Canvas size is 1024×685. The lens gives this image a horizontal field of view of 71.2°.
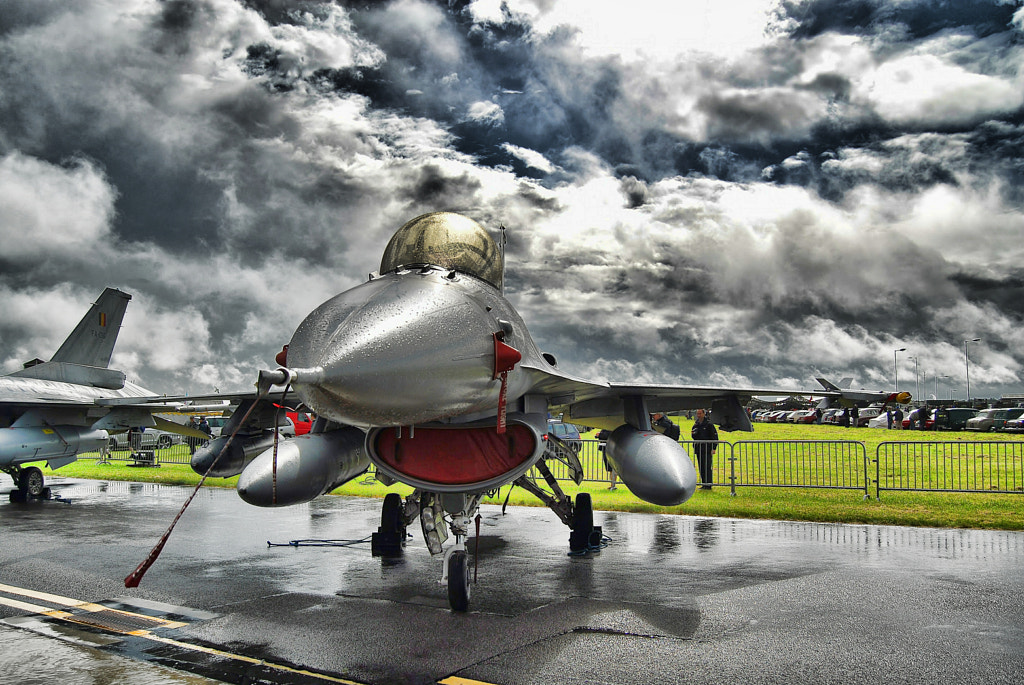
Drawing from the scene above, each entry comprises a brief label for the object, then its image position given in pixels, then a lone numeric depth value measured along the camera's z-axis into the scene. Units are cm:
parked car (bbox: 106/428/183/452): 3134
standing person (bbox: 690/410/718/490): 1675
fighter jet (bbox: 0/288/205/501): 1559
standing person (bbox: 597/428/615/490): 1082
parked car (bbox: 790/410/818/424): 5897
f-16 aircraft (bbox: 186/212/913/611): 428
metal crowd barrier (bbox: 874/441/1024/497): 1708
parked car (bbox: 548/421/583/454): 3069
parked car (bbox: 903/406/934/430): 4559
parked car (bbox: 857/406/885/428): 5366
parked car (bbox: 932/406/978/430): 4338
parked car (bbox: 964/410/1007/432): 3975
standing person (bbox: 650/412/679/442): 1721
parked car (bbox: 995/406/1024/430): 3866
